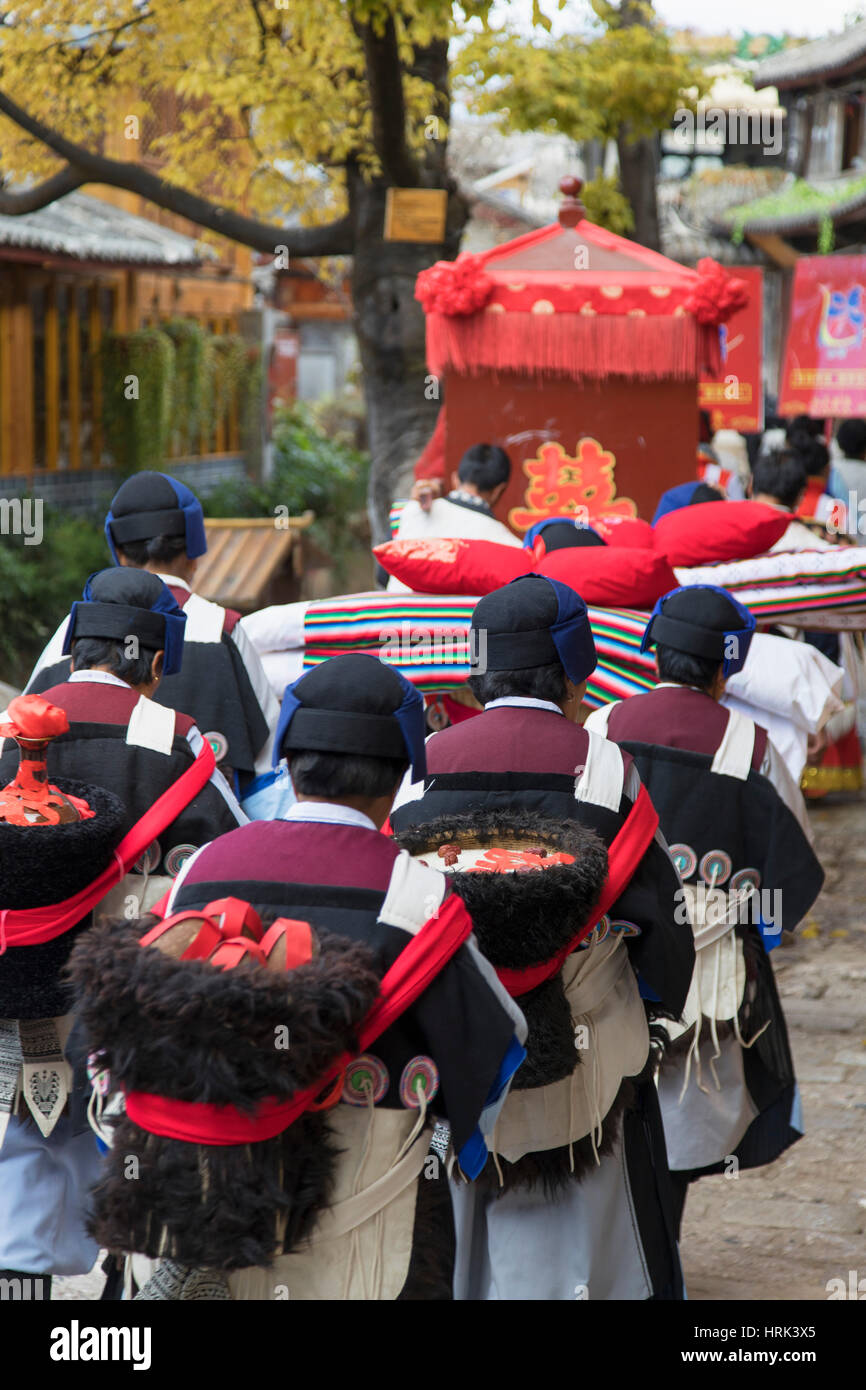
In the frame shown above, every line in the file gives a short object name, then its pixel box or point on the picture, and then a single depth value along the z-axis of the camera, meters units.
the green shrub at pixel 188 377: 16.20
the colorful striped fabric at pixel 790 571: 5.14
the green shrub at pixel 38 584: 11.96
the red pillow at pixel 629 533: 5.53
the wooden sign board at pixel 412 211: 9.23
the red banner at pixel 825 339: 12.87
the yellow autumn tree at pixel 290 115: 9.78
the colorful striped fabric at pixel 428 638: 4.77
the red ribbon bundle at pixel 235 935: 2.21
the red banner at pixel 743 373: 12.38
